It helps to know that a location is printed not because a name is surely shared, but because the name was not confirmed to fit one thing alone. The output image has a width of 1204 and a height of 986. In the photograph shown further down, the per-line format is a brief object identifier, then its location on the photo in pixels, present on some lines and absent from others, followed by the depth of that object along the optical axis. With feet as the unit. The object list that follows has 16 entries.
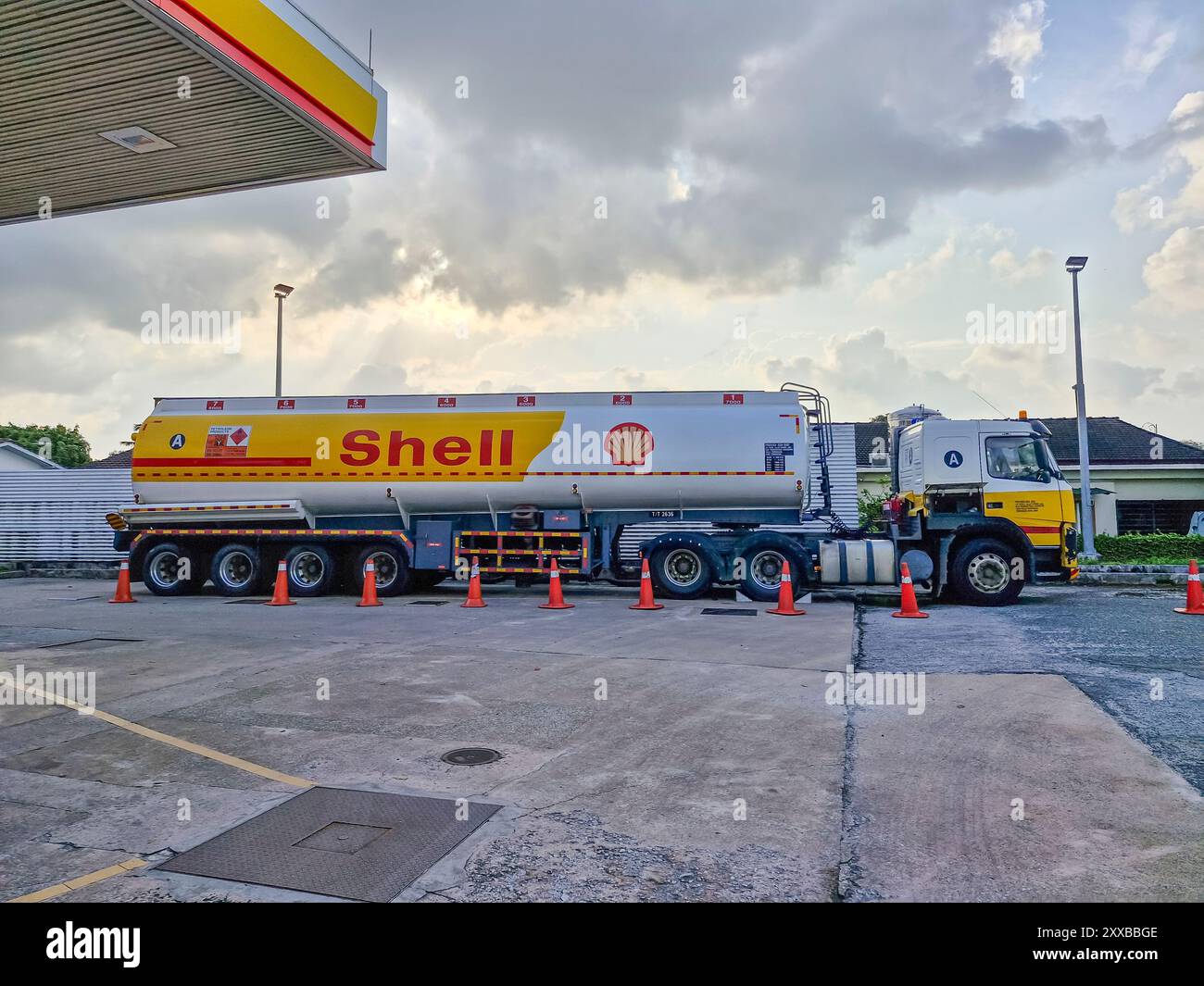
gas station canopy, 25.55
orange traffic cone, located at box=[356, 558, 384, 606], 47.39
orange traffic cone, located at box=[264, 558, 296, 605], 47.65
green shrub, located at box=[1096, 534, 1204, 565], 64.54
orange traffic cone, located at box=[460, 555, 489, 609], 46.14
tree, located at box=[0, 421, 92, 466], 175.01
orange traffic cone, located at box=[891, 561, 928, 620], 39.88
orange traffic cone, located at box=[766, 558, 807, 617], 42.09
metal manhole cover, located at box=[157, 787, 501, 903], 11.74
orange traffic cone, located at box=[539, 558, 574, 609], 45.44
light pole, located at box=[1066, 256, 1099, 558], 66.74
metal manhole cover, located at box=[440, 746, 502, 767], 17.46
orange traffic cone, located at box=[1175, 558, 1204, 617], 37.65
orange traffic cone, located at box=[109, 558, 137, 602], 51.37
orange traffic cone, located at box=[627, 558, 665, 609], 44.70
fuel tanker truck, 46.21
